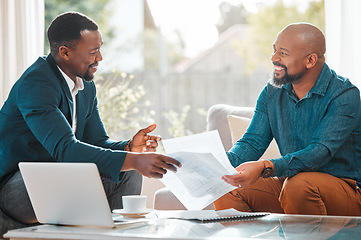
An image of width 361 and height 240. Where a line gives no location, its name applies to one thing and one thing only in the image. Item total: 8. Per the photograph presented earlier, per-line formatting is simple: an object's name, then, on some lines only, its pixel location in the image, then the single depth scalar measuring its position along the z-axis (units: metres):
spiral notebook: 2.48
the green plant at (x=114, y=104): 4.61
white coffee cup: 2.54
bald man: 2.79
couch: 3.18
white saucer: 2.52
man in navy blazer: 2.64
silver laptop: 2.34
